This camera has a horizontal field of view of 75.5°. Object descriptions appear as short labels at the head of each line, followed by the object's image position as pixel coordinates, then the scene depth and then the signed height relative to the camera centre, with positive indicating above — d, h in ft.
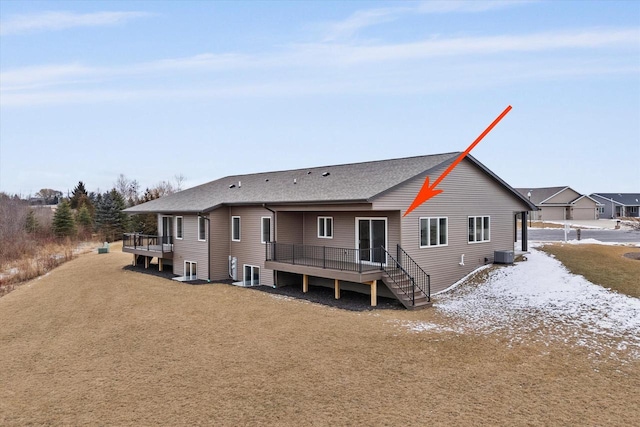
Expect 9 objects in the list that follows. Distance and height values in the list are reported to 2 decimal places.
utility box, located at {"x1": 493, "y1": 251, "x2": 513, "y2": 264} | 64.44 -7.98
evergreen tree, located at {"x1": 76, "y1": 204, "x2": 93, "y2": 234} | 167.43 -2.79
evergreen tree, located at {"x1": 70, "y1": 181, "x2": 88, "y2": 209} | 206.12 +9.73
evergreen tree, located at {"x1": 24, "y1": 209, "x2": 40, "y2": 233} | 154.81 -3.78
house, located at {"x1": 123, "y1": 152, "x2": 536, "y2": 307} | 53.88 -2.96
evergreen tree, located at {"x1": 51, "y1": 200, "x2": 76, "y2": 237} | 151.43 -3.20
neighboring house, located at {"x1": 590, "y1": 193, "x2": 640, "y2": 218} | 228.43 -0.02
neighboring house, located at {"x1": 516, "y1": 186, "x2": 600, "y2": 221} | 190.08 -0.02
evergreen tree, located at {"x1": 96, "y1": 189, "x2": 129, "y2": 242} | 163.63 -2.49
